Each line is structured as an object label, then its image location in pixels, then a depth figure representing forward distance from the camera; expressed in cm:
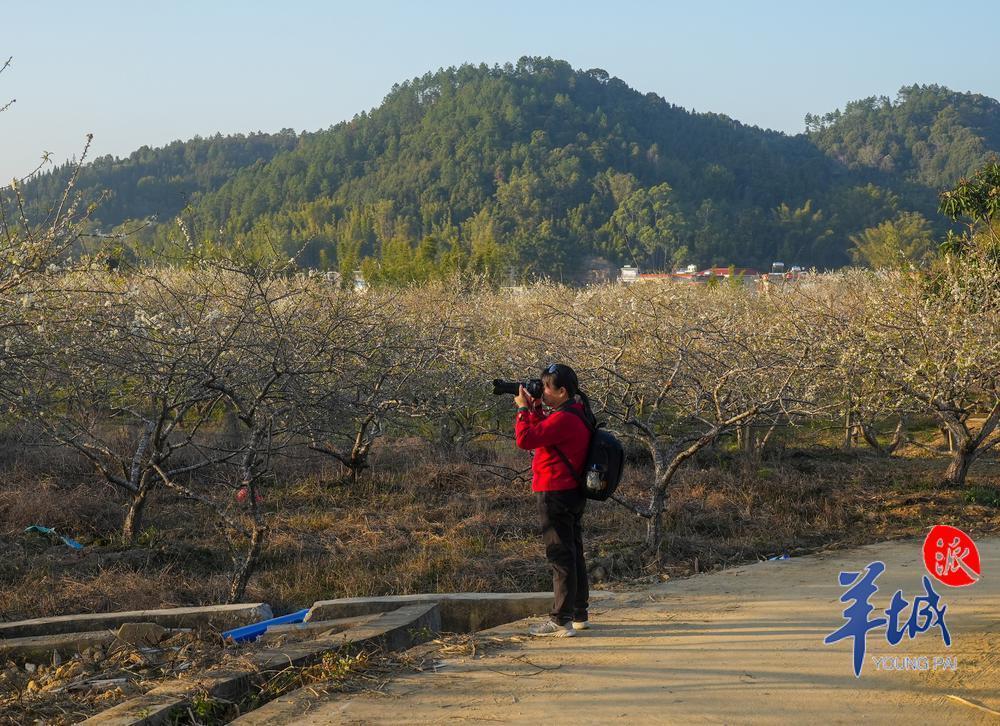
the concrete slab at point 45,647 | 570
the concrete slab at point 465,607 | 605
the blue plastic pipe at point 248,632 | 572
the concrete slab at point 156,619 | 607
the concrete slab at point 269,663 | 418
